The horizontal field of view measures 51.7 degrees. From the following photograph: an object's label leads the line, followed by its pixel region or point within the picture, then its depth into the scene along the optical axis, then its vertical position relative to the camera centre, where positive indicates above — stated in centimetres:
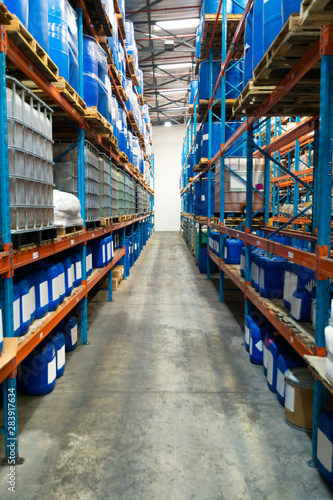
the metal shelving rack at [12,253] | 209 -24
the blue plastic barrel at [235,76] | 712 +304
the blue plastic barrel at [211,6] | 692 +436
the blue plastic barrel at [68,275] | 388 -61
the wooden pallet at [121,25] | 707 +428
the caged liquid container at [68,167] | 436 +69
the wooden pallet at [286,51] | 224 +126
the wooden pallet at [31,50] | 210 +121
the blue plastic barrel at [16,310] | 246 -64
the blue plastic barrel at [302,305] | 304 -74
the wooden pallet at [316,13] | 190 +120
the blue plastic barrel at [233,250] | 616 -51
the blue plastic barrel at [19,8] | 247 +155
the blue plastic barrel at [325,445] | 214 -143
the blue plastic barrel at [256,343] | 395 -140
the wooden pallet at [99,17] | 447 +284
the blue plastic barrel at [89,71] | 442 +195
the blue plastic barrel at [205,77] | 784 +333
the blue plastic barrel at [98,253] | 569 -52
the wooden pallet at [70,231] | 342 -11
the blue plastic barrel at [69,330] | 419 -133
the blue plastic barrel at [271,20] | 285 +171
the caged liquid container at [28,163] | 227 +43
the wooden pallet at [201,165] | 789 +141
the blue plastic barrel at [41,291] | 299 -61
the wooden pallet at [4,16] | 187 +115
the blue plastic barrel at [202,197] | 920 +69
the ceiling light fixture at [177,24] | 1415 +825
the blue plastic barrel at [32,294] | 282 -61
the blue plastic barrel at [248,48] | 400 +206
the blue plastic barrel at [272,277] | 387 -62
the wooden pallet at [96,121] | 417 +129
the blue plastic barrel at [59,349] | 345 -131
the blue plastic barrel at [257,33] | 341 +190
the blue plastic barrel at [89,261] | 493 -58
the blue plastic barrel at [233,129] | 761 +212
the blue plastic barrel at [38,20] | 277 +164
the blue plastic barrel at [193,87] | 1137 +462
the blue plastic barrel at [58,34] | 337 +185
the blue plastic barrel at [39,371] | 316 -141
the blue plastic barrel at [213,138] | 800 +197
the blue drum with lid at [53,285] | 323 -61
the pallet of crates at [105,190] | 549 +52
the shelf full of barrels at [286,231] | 220 -5
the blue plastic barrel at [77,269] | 425 -59
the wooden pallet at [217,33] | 642 +381
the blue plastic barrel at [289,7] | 263 +165
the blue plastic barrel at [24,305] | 261 -64
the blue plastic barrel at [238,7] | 656 +413
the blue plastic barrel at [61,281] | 354 -62
